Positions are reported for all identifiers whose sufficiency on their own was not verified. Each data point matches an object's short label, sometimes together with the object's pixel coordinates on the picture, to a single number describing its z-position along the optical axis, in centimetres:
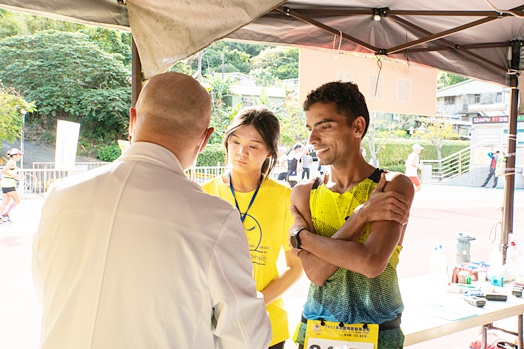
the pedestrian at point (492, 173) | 2249
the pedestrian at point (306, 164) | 1673
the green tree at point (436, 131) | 2920
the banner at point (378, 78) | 295
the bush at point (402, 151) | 3009
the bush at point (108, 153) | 2525
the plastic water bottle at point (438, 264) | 332
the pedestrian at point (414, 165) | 1452
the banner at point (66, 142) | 862
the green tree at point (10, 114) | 1947
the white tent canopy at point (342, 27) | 169
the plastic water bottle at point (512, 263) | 321
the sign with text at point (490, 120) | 2658
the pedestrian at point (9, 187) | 1085
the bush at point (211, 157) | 2428
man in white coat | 103
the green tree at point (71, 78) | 2616
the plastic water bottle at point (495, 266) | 318
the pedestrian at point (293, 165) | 1598
